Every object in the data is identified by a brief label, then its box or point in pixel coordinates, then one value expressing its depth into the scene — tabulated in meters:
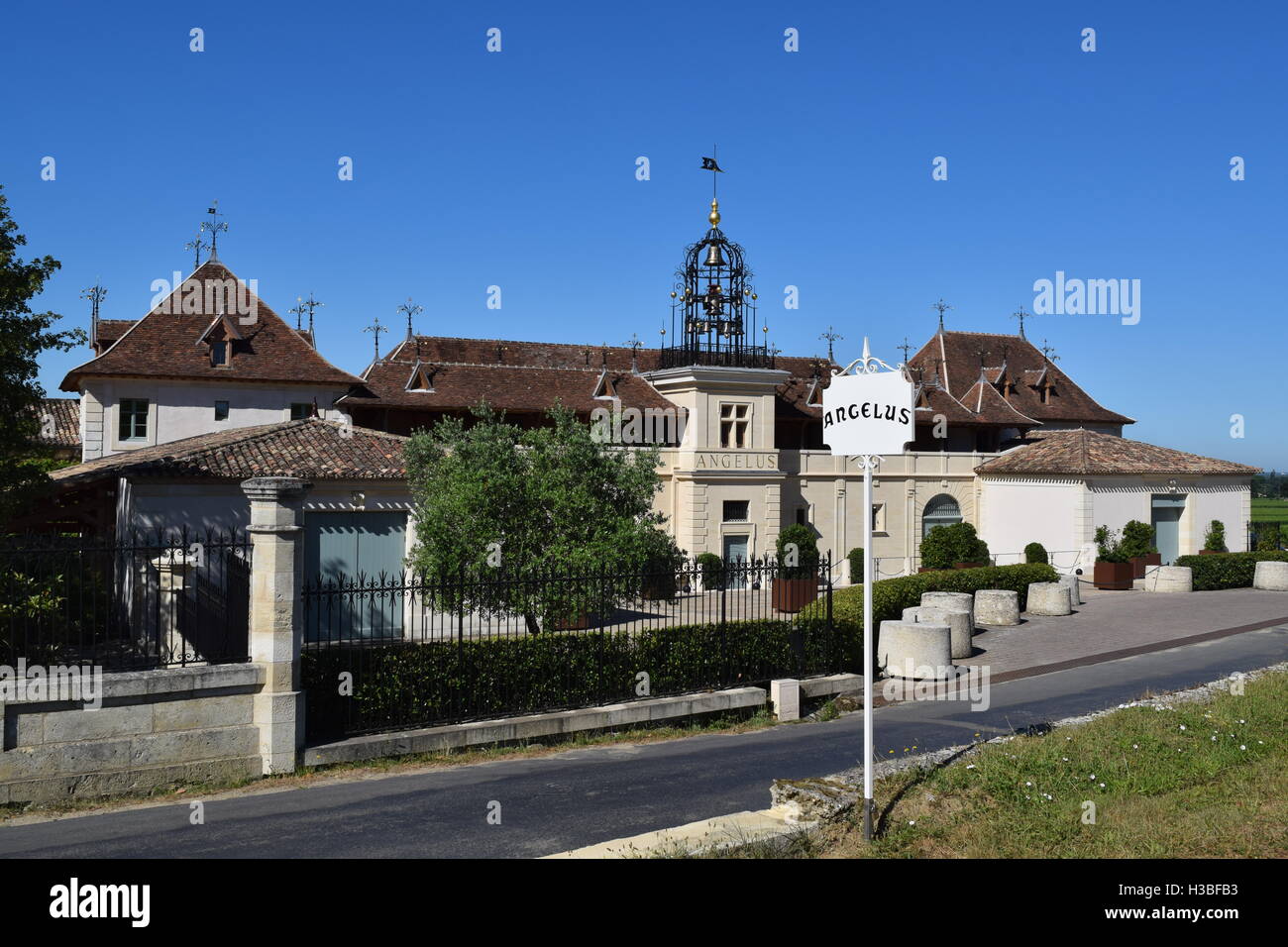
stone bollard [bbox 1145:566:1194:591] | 30.83
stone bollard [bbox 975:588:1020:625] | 25.06
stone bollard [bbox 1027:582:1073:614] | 26.56
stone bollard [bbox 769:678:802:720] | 15.16
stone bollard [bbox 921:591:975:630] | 22.25
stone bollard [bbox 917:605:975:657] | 21.06
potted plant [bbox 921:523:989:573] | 36.59
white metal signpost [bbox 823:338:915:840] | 7.93
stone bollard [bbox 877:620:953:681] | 17.88
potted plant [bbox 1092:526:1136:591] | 32.19
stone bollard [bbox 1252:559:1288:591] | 30.75
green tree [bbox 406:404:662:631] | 19.19
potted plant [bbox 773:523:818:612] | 27.04
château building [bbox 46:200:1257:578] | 32.84
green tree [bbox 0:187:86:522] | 15.16
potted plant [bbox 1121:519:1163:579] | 33.06
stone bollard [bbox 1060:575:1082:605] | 27.92
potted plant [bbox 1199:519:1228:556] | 36.41
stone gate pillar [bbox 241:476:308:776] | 11.09
